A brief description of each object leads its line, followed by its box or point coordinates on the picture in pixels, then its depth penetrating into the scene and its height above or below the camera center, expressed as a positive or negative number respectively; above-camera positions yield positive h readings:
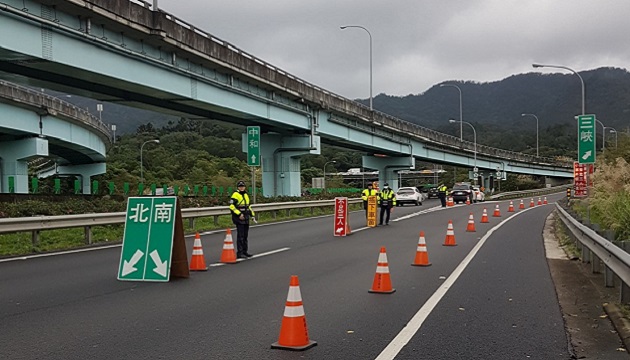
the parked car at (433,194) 74.31 -1.50
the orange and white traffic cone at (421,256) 13.68 -1.47
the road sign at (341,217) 21.39 -1.08
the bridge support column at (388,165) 68.44 +1.51
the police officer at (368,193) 25.92 -0.45
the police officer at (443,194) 46.16 -0.95
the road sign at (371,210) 25.72 -1.08
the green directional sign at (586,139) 26.73 +1.43
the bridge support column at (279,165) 45.16 +1.11
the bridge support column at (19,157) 42.47 +1.83
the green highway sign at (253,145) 28.78 +1.54
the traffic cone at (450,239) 18.34 -1.55
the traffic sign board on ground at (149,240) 11.34 -0.90
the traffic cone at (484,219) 29.08 -1.65
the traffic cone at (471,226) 23.66 -1.59
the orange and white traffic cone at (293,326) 6.67 -1.36
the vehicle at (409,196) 50.94 -1.16
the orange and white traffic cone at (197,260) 12.82 -1.38
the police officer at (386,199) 26.42 -0.69
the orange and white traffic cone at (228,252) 14.16 -1.38
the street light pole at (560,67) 34.86 +5.47
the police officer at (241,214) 14.70 -0.64
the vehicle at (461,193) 56.84 -1.11
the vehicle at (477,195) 59.78 -1.38
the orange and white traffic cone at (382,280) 10.16 -1.43
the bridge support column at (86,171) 69.75 +1.45
